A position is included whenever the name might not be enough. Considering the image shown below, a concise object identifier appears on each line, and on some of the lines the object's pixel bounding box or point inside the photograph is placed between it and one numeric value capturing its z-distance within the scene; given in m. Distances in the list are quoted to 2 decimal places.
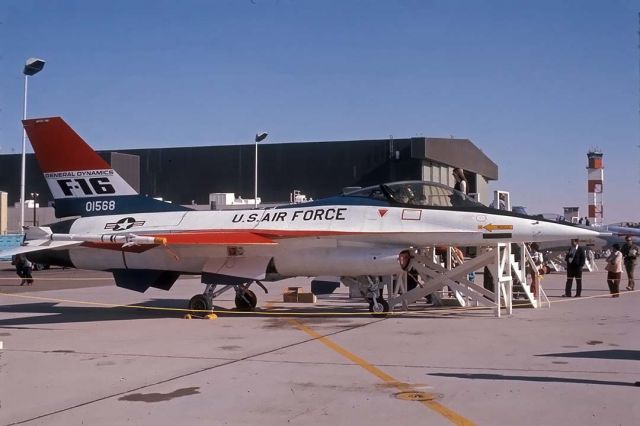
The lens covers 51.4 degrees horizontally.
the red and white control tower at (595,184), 58.97
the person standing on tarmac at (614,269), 19.36
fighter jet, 13.80
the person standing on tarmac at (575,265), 19.42
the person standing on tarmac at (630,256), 21.95
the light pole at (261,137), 35.28
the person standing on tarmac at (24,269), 24.52
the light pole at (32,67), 27.02
